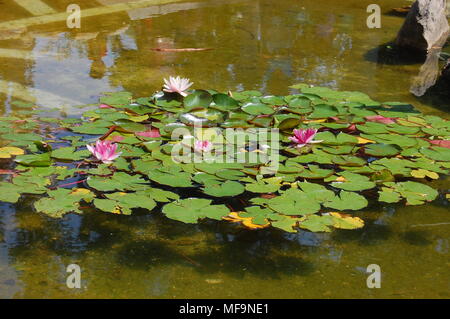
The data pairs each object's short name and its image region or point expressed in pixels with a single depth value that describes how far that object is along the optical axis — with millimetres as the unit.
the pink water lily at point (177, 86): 3214
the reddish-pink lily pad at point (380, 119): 3104
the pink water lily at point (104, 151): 2500
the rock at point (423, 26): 4391
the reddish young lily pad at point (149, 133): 2838
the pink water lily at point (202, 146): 2662
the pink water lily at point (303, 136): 2725
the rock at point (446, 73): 3748
